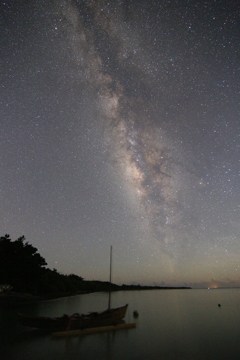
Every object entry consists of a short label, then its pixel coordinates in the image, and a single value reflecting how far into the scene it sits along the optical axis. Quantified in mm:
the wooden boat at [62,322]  18688
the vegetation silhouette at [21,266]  47281
